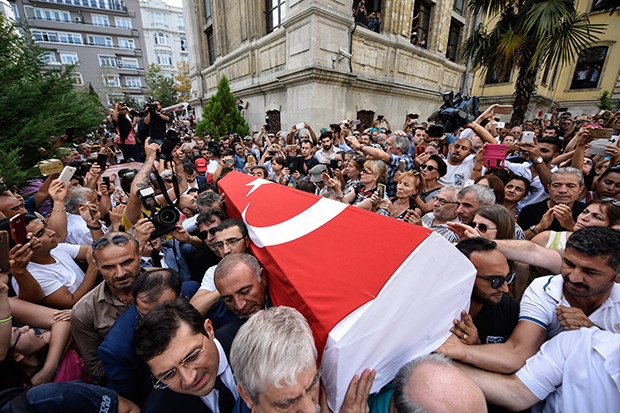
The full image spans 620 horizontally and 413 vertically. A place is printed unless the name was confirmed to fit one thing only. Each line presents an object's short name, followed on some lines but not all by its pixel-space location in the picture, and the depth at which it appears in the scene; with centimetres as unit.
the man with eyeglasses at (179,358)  119
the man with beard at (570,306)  121
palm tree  544
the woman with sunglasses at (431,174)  305
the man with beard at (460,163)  357
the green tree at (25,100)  323
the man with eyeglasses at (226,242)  186
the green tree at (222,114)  1027
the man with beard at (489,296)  140
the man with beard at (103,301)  168
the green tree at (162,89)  3138
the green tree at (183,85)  3355
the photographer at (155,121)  575
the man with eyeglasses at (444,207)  241
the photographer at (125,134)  645
